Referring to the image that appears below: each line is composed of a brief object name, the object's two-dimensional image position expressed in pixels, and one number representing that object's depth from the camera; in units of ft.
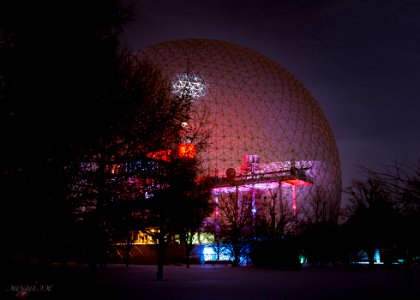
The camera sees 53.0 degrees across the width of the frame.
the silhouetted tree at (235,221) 120.98
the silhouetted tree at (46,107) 23.89
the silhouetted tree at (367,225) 94.63
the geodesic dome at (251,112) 143.74
